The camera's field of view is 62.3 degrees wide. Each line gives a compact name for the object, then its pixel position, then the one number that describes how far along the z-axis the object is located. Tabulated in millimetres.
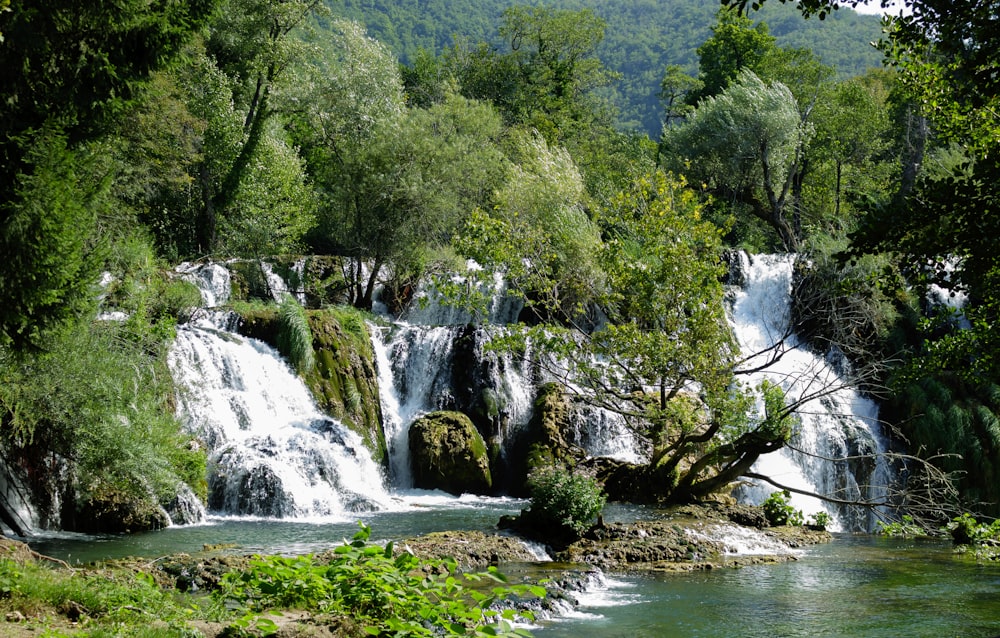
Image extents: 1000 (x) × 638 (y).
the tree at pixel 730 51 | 41344
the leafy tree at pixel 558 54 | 45322
